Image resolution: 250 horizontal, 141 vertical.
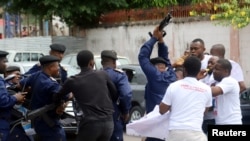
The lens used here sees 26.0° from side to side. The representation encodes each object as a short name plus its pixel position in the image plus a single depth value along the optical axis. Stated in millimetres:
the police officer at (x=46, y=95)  6402
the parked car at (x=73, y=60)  16194
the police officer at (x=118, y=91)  6793
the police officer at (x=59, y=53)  7098
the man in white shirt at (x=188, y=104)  5461
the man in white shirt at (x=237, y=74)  7035
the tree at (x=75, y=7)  22797
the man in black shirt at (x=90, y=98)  6184
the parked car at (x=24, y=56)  19964
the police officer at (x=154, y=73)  6758
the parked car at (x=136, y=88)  12898
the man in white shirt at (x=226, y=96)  6066
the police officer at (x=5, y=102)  6047
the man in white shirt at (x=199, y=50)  7035
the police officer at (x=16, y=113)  6534
